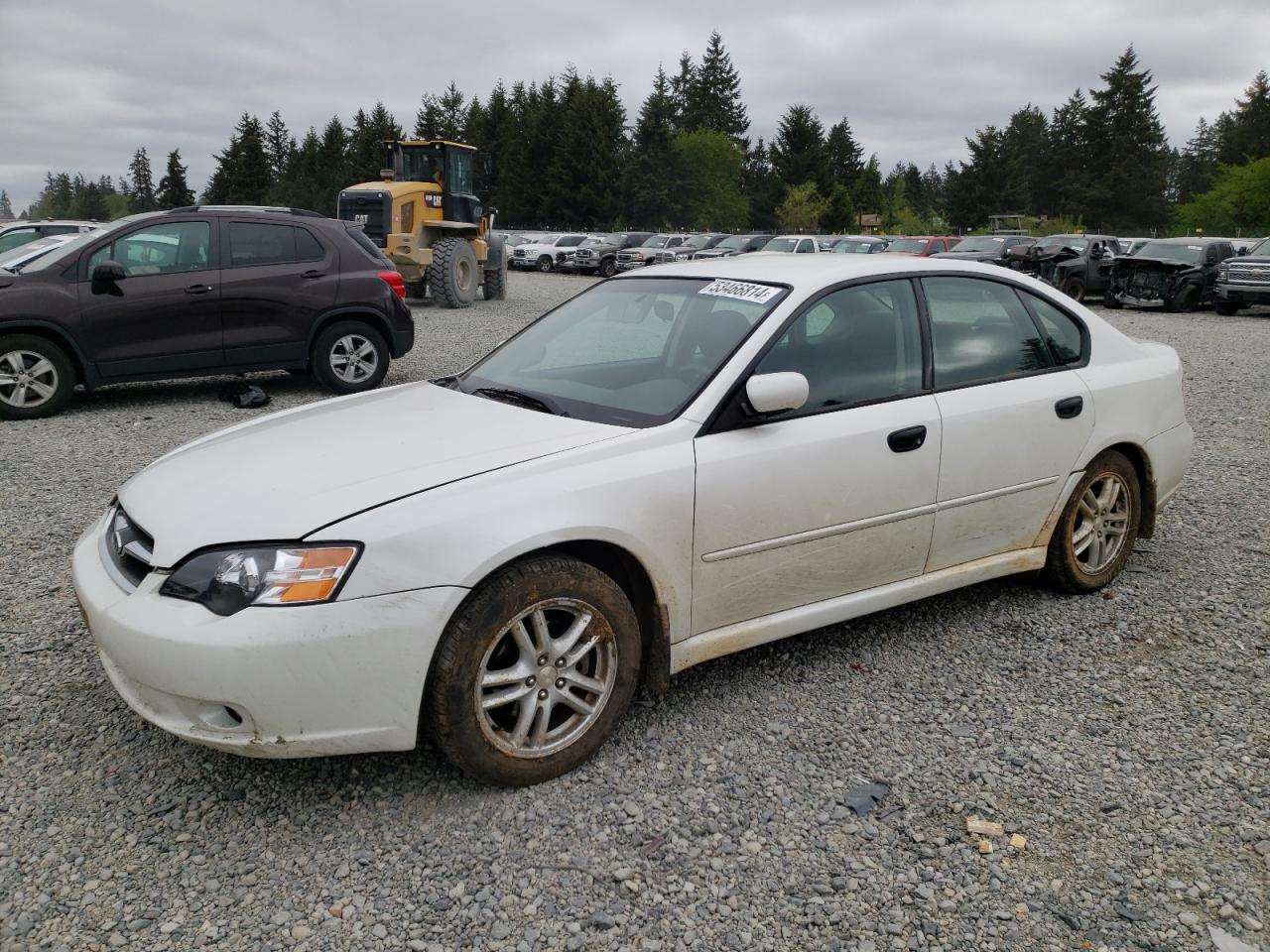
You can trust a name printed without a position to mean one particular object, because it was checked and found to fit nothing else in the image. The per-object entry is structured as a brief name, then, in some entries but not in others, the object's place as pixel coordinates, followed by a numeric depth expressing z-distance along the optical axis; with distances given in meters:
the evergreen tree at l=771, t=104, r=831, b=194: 71.81
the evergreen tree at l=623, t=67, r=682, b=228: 68.25
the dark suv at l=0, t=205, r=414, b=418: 8.57
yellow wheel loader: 18.42
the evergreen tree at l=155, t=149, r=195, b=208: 82.31
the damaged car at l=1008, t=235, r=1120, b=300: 22.25
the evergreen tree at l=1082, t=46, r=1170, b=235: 71.81
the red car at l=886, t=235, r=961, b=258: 25.23
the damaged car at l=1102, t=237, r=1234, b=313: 21.42
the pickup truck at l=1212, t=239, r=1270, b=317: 20.08
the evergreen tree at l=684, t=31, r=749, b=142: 91.12
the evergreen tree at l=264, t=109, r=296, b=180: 86.12
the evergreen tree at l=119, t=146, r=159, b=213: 125.76
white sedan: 2.74
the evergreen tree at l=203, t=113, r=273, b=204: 73.81
